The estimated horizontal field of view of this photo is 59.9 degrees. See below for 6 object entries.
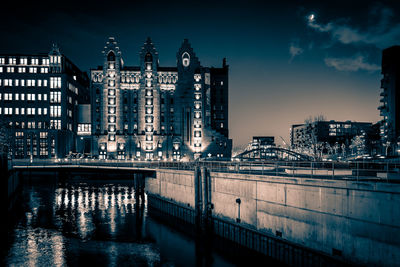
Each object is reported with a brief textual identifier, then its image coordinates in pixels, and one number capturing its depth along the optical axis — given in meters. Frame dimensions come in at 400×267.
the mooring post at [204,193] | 44.81
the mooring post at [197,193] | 45.91
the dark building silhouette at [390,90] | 142.62
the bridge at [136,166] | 37.08
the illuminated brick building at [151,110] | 141.25
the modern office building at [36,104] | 142.88
